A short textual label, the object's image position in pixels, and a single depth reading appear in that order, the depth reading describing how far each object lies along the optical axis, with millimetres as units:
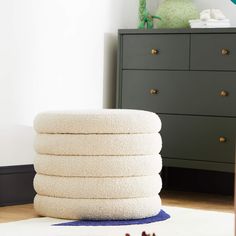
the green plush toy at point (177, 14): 5273
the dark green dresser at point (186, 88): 4911
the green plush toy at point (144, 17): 5394
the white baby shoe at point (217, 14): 5108
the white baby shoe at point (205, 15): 5094
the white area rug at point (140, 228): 3513
